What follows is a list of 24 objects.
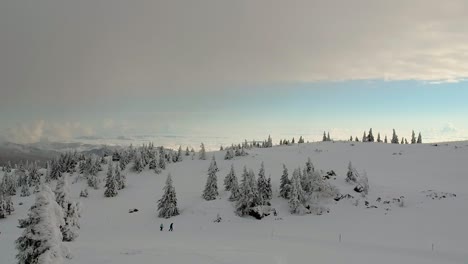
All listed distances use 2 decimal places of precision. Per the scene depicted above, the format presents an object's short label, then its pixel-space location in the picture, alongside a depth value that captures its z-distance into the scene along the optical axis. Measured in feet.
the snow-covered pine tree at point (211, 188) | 243.87
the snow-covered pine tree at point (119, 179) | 321.11
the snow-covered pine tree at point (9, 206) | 263.59
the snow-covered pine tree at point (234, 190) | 230.68
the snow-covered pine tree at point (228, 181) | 258.98
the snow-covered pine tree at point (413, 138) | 621.72
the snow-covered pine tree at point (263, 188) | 216.54
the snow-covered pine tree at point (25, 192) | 346.74
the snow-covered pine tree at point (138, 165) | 390.83
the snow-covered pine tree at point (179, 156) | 443.73
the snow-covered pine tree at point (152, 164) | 389.97
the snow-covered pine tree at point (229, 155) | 416.26
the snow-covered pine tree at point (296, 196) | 202.90
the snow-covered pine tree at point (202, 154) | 449.48
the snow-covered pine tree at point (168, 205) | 221.05
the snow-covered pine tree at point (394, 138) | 595.06
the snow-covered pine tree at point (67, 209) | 120.67
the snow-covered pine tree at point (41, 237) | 64.23
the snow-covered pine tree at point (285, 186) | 225.15
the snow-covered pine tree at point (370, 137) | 588.09
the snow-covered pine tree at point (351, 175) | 239.50
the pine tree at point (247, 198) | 204.74
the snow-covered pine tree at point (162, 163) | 389.99
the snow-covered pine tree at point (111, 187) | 299.99
